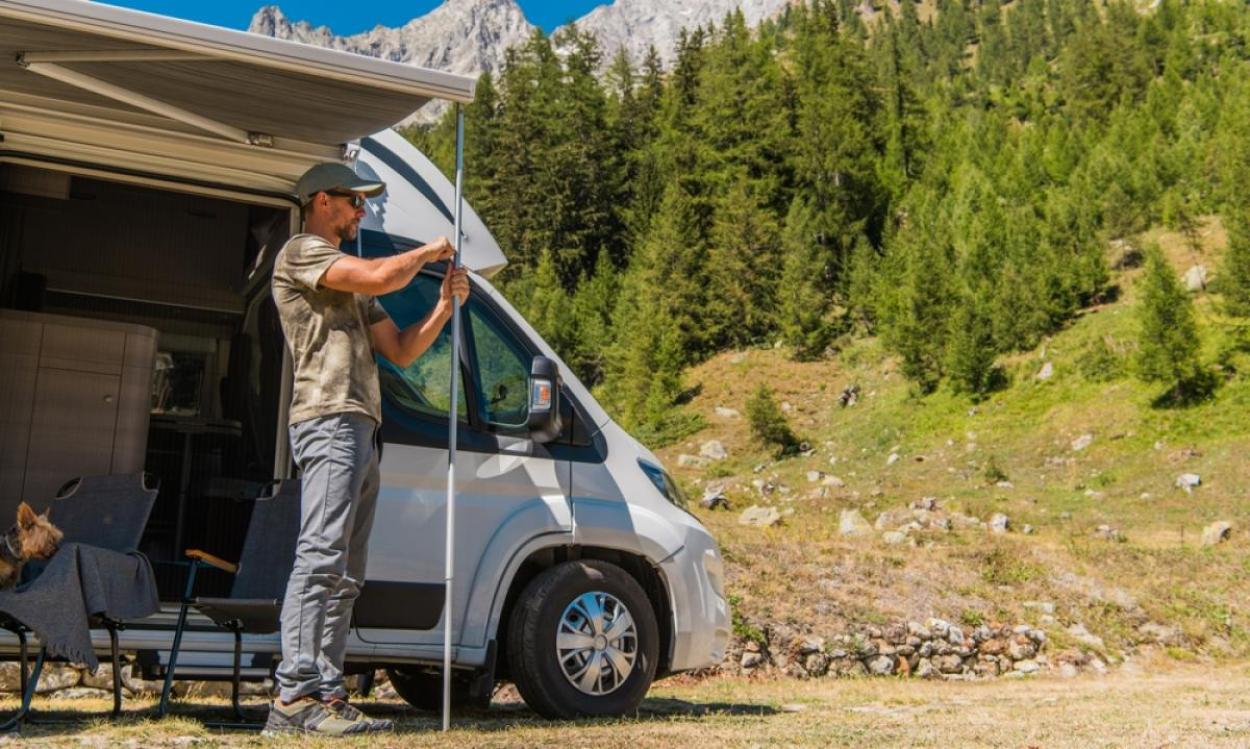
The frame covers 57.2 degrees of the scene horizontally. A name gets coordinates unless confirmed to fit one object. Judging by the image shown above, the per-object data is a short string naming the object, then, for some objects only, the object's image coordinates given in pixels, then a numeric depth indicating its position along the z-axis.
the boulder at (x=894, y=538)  15.56
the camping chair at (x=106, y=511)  5.39
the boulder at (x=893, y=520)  19.30
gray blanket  4.35
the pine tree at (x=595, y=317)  51.91
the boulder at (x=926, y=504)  24.82
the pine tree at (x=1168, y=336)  32.72
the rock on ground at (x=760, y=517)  18.78
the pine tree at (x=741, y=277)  48.28
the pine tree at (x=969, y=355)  38.12
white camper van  4.89
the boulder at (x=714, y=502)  23.61
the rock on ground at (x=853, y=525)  17.45
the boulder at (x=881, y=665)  10.62
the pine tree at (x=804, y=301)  45.19
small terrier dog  4.43
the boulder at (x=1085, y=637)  11.74
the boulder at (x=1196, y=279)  40.38
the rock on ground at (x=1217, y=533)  19.87
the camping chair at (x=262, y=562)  5.06
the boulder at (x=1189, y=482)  27.67
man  4.29
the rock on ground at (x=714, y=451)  38.25
